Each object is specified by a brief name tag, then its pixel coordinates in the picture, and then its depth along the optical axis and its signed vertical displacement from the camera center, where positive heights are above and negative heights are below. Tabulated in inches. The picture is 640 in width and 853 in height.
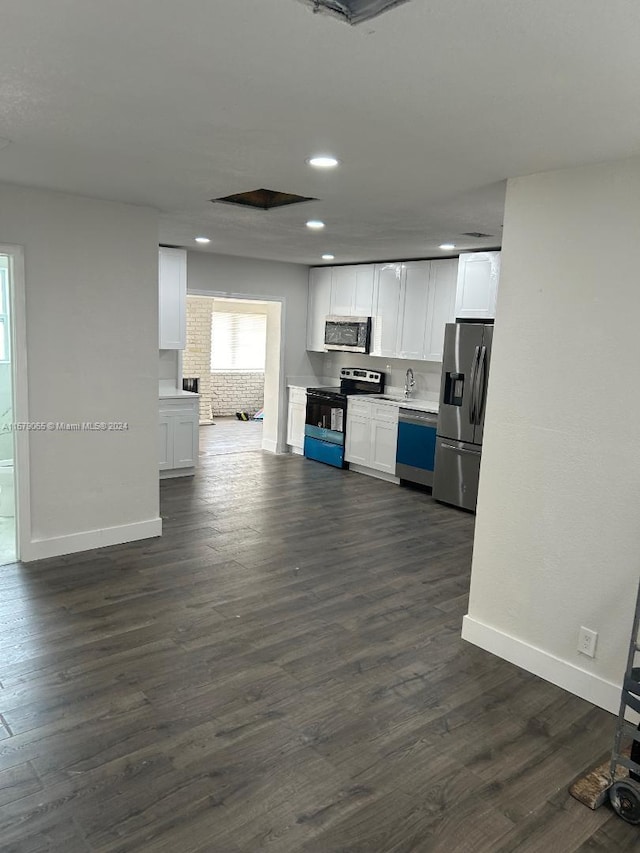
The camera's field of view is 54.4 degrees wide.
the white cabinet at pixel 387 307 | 280.5 +14.9
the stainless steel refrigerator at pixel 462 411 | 221.8 -24.7
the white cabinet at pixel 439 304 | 257.0 +16.0
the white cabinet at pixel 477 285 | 227.0 +21.9
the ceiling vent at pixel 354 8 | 59.1 +31.5
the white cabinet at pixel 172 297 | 257.3 +13.3
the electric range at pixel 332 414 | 296.5 -37.0
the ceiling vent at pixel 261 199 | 160.7 +35.1
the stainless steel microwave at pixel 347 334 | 293.6 +2.1
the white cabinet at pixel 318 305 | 317.1 +16.2
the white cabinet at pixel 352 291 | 295.1 +22.9
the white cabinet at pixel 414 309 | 268.4 +14.0
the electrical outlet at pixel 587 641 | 114.6 -53.4
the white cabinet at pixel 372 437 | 271.9 -43.6
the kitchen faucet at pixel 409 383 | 292.0 -19.4
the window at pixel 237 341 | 424.0 -5.6
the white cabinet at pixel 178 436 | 260.2 -45.3
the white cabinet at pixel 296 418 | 318.7 -42.3
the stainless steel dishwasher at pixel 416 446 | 252.8 -42.7
